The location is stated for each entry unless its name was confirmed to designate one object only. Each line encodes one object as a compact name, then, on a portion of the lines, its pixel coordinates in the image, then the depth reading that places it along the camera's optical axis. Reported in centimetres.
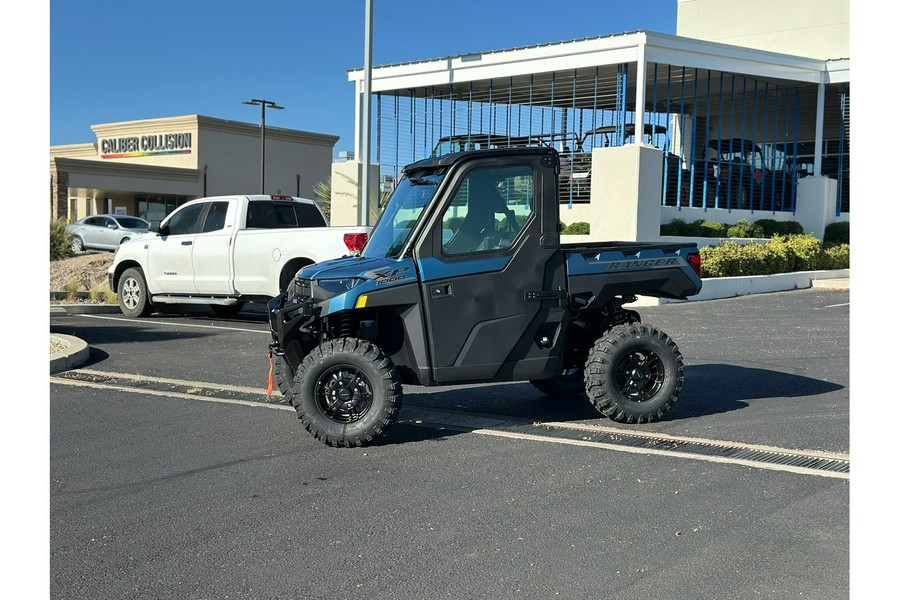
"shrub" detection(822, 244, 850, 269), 2389
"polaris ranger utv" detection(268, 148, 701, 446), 712
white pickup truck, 1440
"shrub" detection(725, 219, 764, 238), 2373
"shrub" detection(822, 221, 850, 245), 2636
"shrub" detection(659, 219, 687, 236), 2234
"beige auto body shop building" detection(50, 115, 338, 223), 5197
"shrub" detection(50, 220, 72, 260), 2705
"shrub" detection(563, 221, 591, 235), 2169
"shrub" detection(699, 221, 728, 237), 2309
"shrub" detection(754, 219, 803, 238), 2498
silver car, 3559
